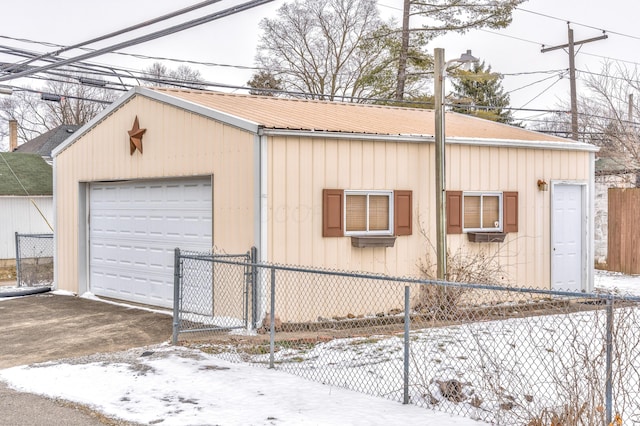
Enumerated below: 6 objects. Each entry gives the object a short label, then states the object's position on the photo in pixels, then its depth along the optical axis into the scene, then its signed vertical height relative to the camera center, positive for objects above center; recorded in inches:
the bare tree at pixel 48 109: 1540.4 +236.7
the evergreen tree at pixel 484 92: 1539.1 +277.3
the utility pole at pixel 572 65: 932.6 +196.7
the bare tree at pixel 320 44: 1176.2 +284.4
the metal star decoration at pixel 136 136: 482.6 +53.3
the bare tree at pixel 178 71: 1462.8 +298.1
